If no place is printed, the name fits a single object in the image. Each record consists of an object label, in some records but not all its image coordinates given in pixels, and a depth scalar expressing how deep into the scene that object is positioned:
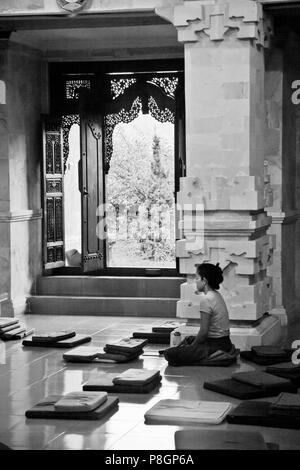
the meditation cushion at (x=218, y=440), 5.84
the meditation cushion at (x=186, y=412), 6.77
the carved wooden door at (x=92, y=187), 12.75
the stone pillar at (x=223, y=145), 9.45
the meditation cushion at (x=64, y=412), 6.89
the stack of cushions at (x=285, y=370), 8.34
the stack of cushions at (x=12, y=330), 10.50
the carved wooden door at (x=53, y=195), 13.05
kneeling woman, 8.82
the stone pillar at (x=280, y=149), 11.08
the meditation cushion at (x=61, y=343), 10.01
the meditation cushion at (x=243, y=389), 7.55
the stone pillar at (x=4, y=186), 12.20
